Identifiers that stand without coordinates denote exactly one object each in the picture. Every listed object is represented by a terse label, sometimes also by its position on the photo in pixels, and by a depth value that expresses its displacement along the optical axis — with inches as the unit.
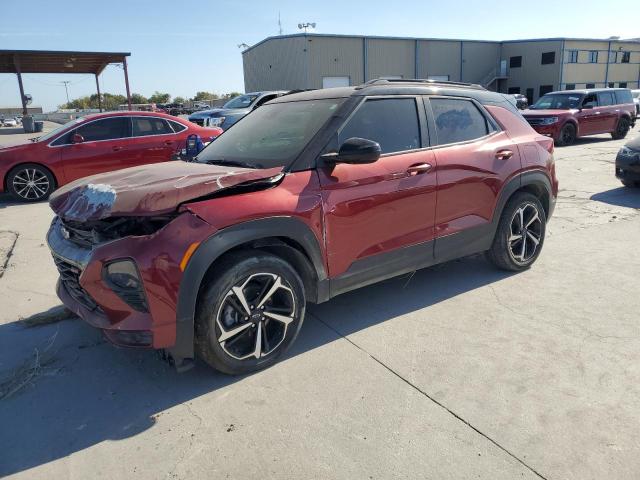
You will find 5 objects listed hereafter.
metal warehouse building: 1487.5
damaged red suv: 107.0
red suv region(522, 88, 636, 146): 608.4
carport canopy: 928.9
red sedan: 337.1
